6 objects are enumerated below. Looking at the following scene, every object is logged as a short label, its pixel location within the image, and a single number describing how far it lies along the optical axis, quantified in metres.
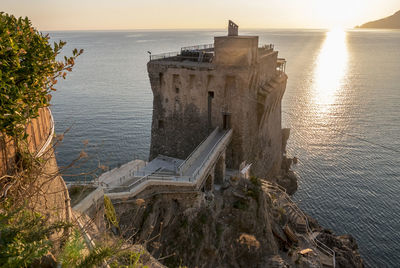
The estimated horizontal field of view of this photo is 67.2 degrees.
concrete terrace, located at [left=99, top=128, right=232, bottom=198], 21.91
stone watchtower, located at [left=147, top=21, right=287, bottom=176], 30.91
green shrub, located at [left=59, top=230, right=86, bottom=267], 7.95
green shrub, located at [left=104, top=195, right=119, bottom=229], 17.31
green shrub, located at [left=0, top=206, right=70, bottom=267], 6.75
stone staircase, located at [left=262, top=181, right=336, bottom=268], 31.50
